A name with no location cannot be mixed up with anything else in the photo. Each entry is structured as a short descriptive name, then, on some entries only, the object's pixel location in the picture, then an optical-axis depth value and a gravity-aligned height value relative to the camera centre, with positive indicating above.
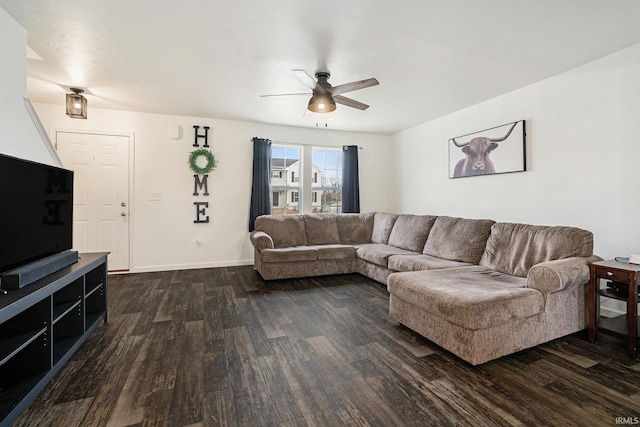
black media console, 1.48 -0.70
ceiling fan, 2.88 +1.24
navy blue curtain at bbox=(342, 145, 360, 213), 5.88 +0.69
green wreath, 4.86 +0.85
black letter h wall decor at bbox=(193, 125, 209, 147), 4.92 +1.27
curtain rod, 5.47 +1.31
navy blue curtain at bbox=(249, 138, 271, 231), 5.17 +0.54
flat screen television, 1.69 +0.01
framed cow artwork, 3.65 +0.86
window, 5.62 +0.67
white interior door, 4.37 +0.33
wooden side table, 2.13 -0.60
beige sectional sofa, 2.09 -0.57
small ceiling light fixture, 3.71 +1.34
